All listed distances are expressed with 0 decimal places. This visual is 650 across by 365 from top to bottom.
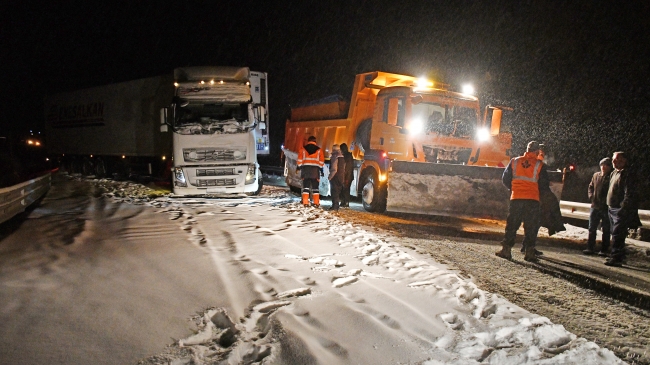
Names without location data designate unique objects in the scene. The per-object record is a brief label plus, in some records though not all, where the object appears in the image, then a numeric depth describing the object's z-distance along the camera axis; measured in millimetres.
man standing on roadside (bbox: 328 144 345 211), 10062
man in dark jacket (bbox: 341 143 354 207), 10414
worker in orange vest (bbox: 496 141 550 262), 6227
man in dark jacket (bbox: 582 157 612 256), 6902
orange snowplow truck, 9172
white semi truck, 11125
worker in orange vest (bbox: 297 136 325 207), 10305
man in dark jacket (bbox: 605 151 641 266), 6207
